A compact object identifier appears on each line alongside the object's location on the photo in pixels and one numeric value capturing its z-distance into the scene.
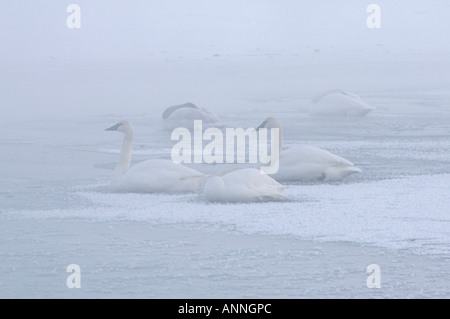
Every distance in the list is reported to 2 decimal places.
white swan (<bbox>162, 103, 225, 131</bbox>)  22.11
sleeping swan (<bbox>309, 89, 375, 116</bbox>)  24.37
